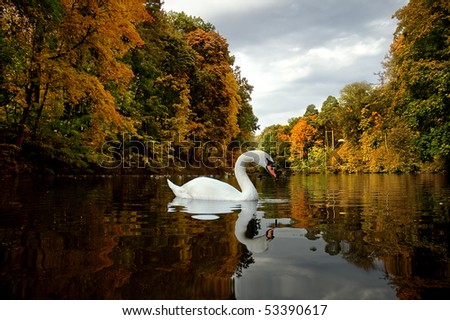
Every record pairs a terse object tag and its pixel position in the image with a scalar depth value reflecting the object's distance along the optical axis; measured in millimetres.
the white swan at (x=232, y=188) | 6895
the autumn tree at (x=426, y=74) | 16078
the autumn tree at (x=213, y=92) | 33094
